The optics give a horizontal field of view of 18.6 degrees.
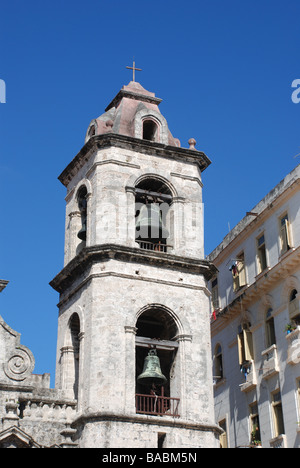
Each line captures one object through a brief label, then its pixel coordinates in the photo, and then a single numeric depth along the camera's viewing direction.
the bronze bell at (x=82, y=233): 32.02
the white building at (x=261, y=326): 31.44
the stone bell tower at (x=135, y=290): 27.73
